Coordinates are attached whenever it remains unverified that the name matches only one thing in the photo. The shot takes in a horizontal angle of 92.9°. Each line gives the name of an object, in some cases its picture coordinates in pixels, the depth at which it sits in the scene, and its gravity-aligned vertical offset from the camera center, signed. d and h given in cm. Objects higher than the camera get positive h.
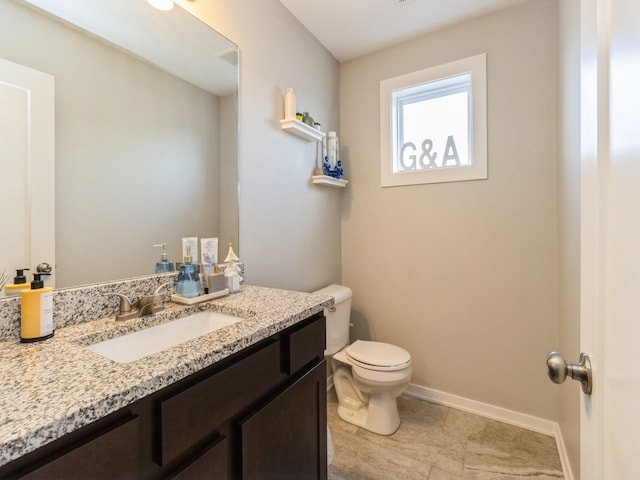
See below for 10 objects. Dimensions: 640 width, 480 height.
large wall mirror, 95 +44
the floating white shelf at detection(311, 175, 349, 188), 210 +41
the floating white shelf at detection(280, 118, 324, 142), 179 +67
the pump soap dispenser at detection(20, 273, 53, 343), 81 -20
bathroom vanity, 51 -36
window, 200 +82
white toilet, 178 -81
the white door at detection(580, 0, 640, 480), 38 +0
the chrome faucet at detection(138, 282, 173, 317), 106 -23
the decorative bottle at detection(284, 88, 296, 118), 180 +80
